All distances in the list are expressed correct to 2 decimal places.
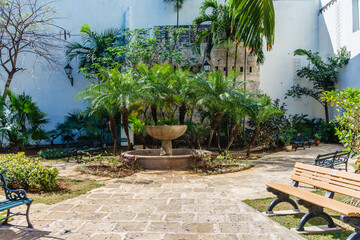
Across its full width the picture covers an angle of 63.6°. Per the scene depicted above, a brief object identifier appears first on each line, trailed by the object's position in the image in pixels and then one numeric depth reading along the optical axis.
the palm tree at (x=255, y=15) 3.22
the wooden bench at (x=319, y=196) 2.93
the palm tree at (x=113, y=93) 9.17
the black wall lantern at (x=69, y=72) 13.40
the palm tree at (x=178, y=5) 14.52
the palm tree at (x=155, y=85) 9.62
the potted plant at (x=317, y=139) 14.09
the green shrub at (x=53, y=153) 10.69
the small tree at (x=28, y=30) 11.15
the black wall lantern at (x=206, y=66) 13.20
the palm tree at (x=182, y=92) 10.02
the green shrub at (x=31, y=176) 5.52
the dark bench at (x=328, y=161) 6.10
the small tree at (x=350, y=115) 4.50
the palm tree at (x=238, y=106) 9.71
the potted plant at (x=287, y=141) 12.56
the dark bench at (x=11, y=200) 3.56
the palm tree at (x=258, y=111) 10.19
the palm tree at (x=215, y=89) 9.68
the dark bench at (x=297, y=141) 12.88
